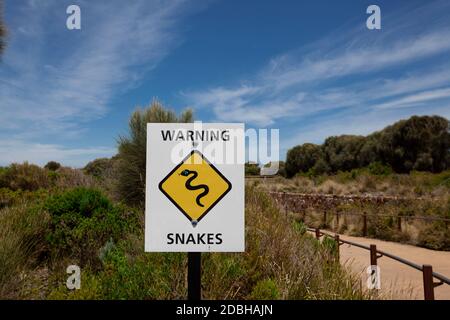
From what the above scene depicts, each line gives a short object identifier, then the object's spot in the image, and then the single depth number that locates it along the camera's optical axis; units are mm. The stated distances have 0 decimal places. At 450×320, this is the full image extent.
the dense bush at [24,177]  15875
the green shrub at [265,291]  3886
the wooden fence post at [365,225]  14705
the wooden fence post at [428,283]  4516
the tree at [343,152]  42219
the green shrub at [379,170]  32588
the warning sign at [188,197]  2684
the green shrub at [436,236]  12055
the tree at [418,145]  34969
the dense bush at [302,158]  45875
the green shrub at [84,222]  6956
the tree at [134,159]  9812
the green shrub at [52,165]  34938
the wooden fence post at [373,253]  6302
